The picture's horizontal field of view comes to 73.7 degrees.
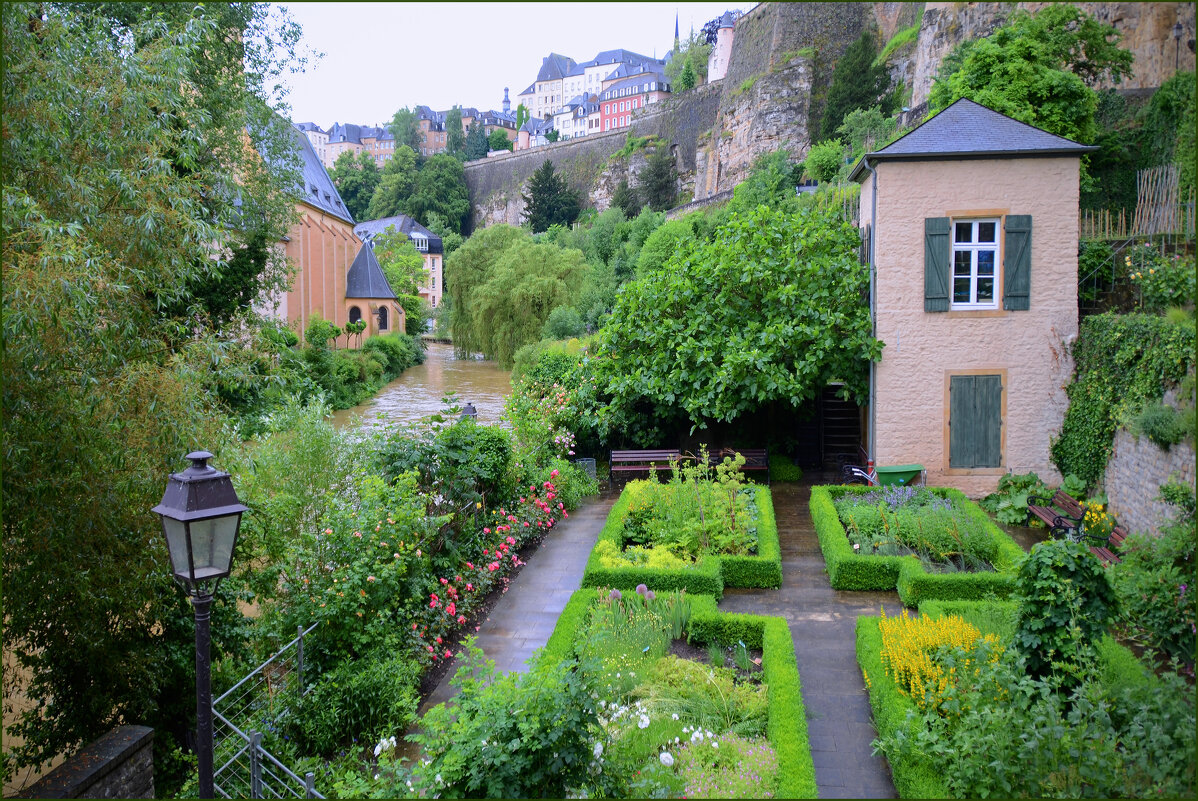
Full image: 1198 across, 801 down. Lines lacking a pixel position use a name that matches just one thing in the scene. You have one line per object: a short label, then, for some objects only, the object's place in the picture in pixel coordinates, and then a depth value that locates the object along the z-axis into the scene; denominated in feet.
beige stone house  39.93
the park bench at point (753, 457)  44.83
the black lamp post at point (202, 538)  13.29
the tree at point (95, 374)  17.01
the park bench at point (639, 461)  46.06
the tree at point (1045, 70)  56.75
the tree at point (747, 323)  42.16
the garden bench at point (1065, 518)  28.91
